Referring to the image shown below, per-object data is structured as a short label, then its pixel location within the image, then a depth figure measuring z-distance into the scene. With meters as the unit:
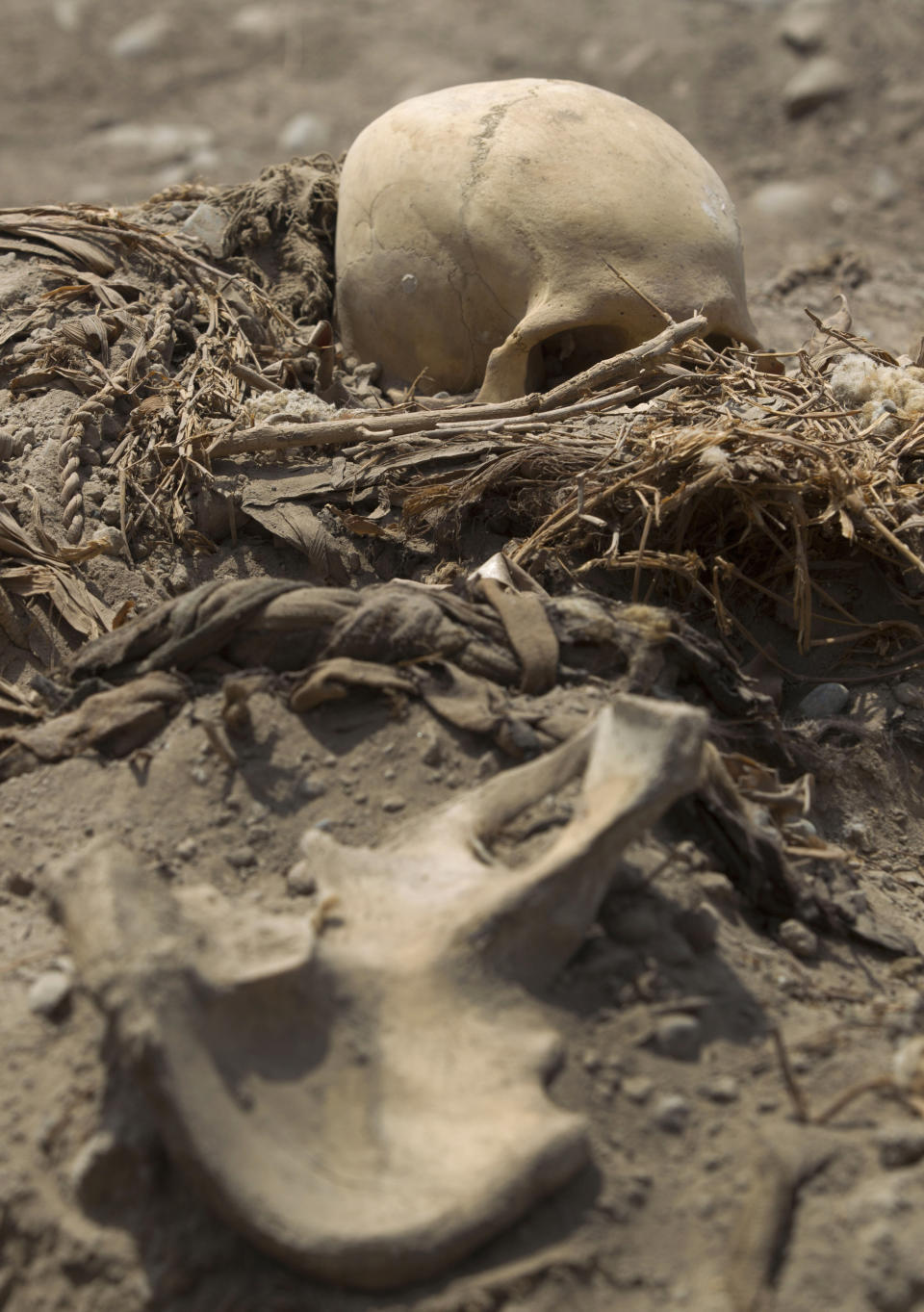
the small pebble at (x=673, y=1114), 0.65
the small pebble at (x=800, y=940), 0.71
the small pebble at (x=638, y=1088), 0.66
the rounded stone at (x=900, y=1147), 0.63
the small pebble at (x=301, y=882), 0.70
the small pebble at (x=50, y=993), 0.68
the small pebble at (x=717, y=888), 0.71
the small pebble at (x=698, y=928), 0.69
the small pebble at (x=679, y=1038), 0.67
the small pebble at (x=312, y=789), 0.72
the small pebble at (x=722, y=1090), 0.67
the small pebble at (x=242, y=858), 0.71
